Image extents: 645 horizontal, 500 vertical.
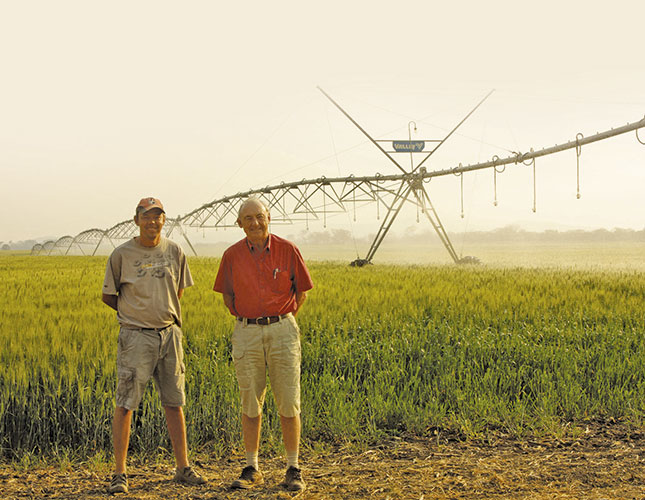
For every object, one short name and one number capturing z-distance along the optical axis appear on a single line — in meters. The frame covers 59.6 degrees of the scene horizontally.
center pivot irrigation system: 22.01
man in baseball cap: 4.28
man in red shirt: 4.20
